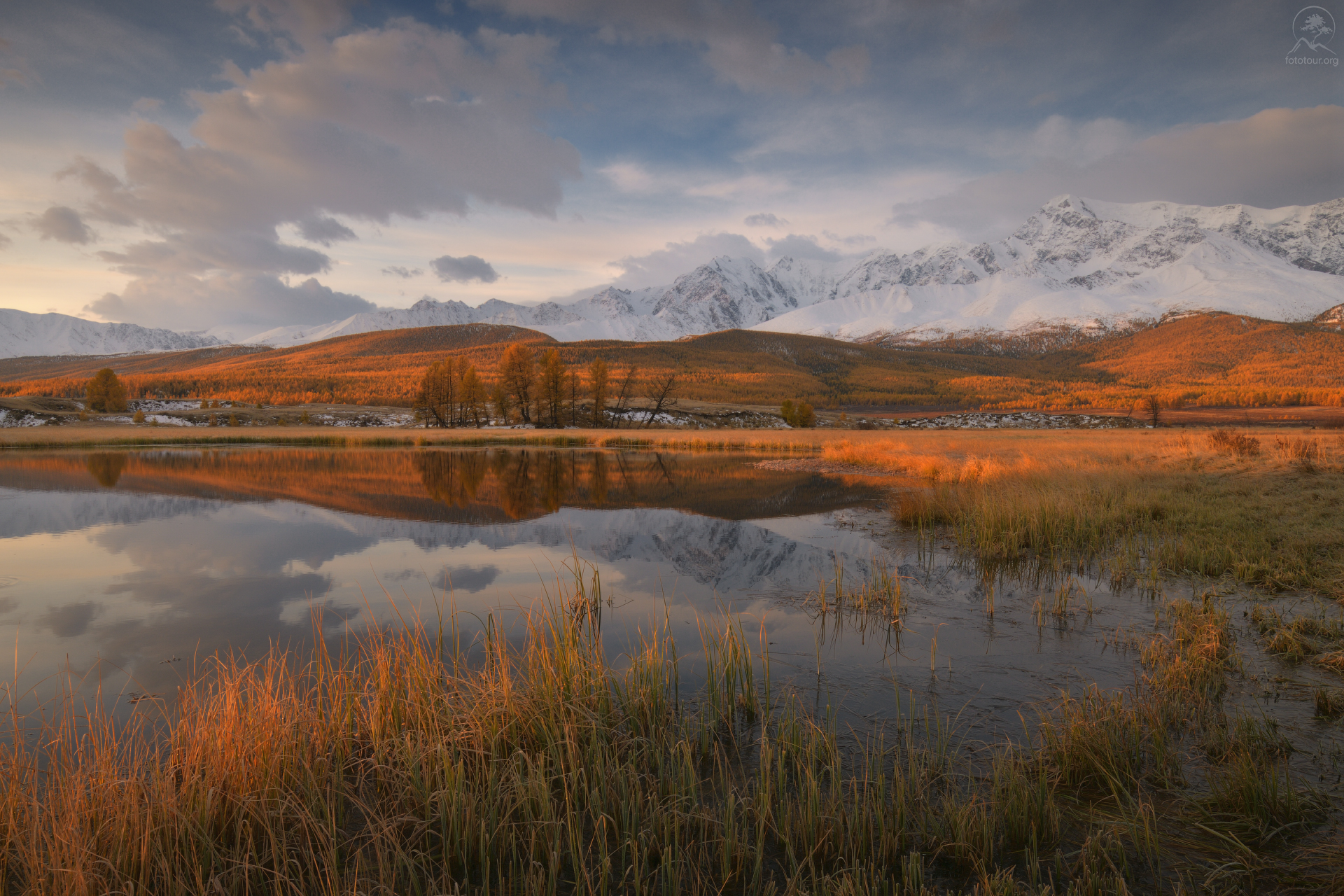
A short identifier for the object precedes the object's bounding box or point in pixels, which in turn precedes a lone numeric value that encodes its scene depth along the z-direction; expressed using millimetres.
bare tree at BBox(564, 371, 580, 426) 80875
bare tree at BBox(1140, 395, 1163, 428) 76188
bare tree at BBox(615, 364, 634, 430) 87525
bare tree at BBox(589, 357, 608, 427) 80062
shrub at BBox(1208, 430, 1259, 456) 20812
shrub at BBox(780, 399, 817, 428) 87250
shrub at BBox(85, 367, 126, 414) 91250
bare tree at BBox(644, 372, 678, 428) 86950
